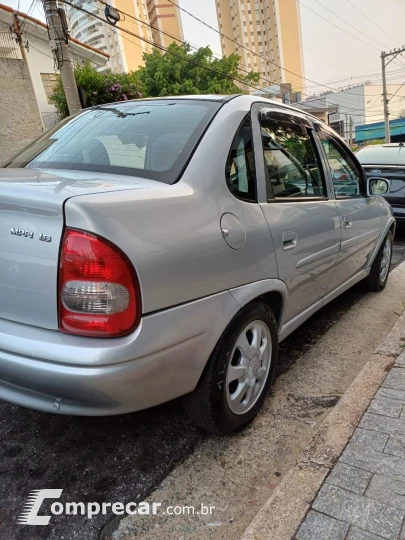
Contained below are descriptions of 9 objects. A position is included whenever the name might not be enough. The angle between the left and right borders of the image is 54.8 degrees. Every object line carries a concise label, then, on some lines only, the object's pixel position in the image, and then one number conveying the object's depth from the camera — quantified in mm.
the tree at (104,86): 12430
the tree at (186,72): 25031
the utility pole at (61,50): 7496
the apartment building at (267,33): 88562
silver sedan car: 1351
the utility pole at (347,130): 54719
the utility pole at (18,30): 14141
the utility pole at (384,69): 28145
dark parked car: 5781
